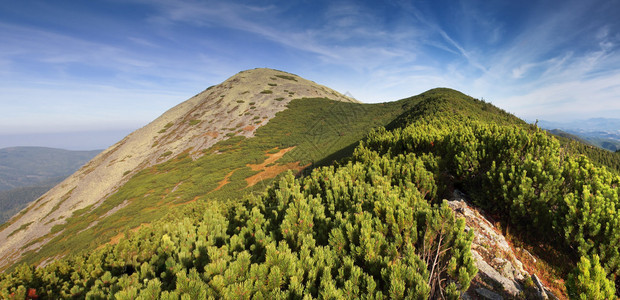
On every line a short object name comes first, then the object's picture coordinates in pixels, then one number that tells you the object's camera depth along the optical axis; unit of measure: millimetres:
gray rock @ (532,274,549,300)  3969
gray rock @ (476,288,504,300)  4078
